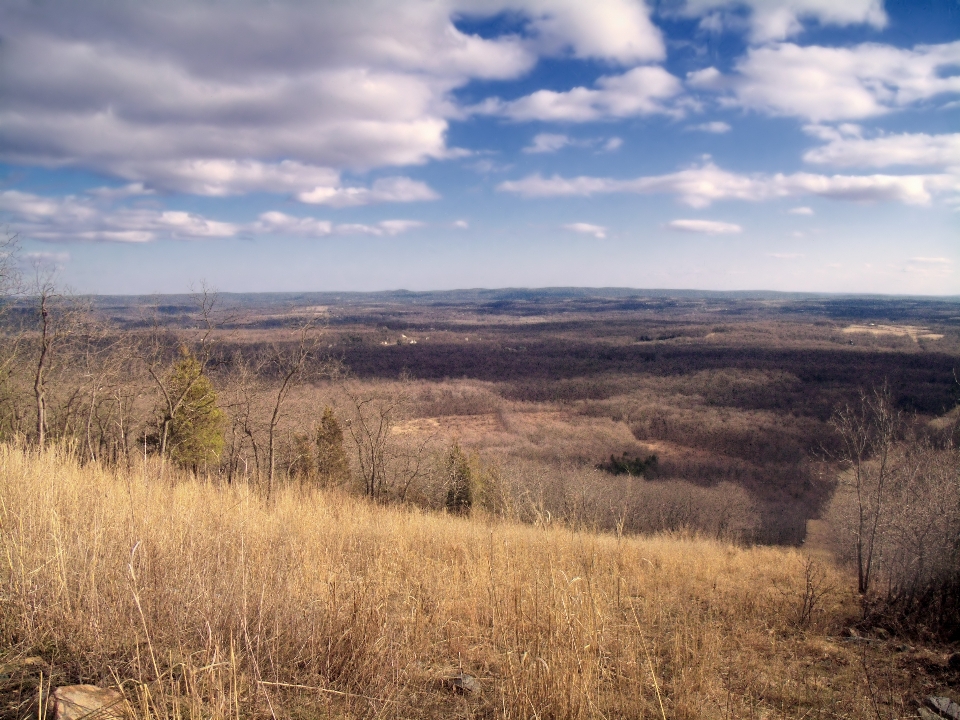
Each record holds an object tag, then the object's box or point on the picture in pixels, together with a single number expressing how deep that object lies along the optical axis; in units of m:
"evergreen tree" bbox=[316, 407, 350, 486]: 19.86
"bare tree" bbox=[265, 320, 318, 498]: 15.41
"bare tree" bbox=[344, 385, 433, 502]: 21.30
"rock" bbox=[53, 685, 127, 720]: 1.98
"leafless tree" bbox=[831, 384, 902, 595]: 11.46
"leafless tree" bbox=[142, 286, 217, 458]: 13.99
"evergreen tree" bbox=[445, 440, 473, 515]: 21.91
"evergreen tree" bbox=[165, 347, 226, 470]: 16.58
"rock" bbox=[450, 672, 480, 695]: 2.81
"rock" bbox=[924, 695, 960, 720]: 3.73
